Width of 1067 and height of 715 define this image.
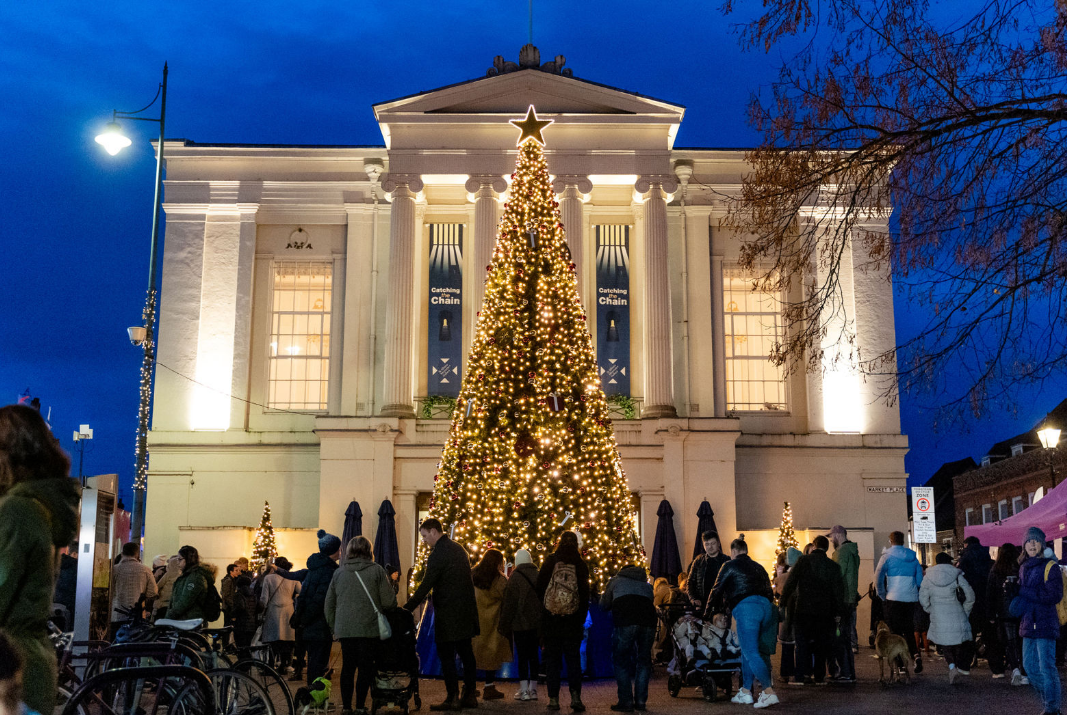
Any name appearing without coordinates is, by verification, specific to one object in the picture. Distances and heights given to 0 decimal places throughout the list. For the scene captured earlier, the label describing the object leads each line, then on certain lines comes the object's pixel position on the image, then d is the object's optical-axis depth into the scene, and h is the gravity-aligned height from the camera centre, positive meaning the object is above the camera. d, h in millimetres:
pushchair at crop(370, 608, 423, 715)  11188 -1251
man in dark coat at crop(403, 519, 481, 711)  11383 -589
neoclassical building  28438 +6524
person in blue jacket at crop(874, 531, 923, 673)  15211 -471
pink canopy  21188 +634
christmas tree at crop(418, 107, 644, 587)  15656 +1862
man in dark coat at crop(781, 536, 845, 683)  13570 -628
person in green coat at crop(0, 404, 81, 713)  4285 +60
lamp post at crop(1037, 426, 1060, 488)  22000 +2353
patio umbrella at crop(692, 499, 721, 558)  25656 +764
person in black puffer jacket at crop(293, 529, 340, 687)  11672 -651
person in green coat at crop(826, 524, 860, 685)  14344 -589
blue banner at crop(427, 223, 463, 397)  28750 +6271
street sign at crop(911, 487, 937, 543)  20344 +731
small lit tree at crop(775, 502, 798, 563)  25055 +373
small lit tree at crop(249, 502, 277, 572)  24922 +58
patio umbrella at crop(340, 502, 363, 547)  25469 +658
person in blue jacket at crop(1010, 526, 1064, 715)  10625 -688
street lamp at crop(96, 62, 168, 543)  20000 +4014
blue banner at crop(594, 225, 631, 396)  28844 +6453
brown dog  13852 -1216
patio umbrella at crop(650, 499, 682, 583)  24828 +25
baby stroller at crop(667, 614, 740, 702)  12766 -1297
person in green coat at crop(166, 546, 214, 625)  11367 -489
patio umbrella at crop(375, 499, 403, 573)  24875 +230
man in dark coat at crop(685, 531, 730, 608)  14000 -321
